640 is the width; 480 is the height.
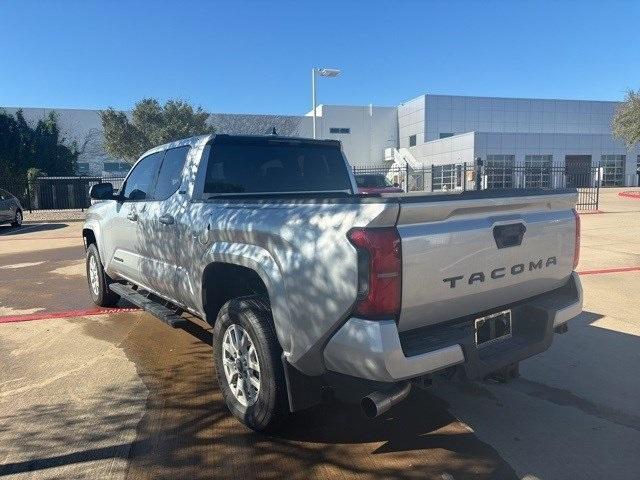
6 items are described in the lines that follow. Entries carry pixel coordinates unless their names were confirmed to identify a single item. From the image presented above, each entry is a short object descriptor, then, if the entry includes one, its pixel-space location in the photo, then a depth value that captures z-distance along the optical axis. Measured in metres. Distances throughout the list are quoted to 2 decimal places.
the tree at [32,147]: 38.16
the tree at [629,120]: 33.44
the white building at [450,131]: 45.72
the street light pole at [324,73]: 22.41
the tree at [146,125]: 37.25
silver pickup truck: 2.54
